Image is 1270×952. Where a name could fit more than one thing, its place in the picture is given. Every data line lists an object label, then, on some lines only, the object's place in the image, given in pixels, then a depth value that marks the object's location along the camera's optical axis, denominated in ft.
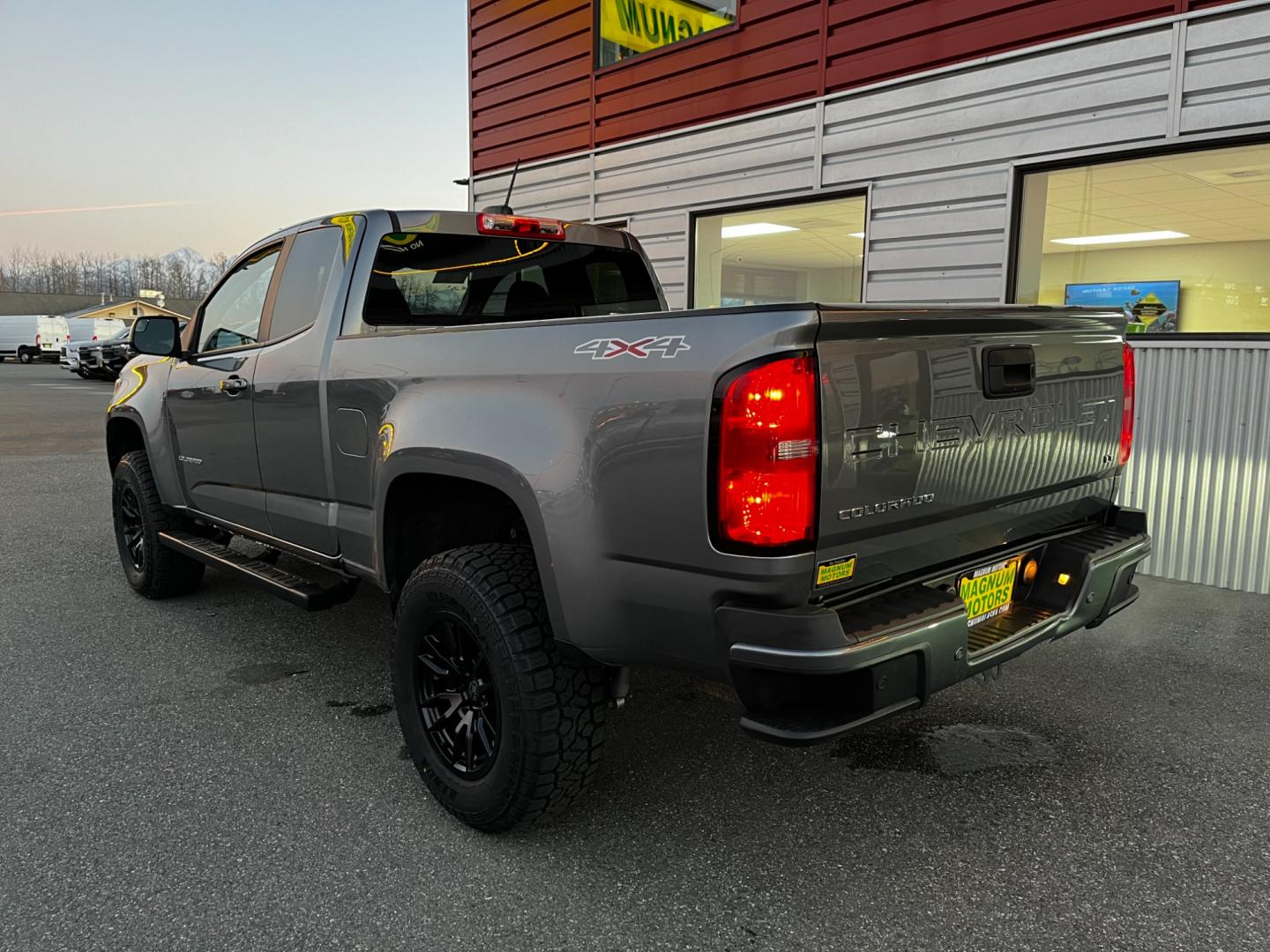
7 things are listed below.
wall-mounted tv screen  19.03
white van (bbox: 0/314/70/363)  137.69
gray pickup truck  6.89
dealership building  17.06
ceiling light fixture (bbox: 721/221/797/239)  25.29
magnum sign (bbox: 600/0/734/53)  25.72
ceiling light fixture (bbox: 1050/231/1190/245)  19.70
